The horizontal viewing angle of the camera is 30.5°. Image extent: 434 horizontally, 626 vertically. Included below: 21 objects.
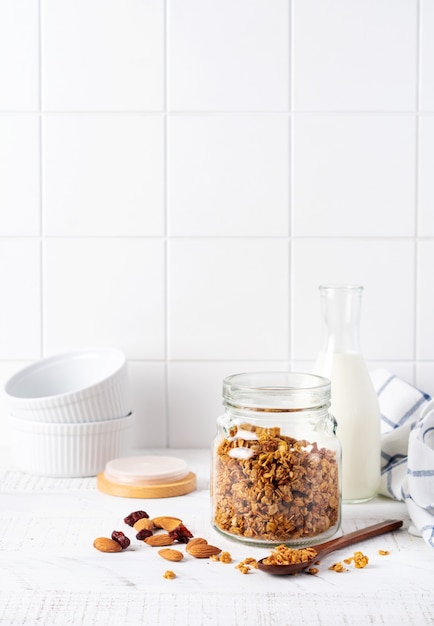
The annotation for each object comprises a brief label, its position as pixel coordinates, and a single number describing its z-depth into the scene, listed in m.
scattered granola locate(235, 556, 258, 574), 0.80
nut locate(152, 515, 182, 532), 0.94
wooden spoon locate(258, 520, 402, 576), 0.79
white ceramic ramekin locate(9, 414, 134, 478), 1.16
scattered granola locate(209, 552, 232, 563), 0.83
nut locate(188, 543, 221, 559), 0.84
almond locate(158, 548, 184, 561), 0.84
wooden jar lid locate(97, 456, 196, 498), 1.07
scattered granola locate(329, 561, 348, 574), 0.81
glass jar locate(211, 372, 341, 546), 0.86
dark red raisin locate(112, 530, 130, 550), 0.87
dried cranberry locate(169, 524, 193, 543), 0.89
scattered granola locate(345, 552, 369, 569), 0.82
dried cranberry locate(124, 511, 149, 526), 0.95
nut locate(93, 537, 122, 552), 0.86
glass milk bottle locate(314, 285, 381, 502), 1.05
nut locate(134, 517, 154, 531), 0.93
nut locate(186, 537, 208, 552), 0.87
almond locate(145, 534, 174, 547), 0.88
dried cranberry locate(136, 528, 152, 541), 0.90
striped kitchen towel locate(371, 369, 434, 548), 0.93
